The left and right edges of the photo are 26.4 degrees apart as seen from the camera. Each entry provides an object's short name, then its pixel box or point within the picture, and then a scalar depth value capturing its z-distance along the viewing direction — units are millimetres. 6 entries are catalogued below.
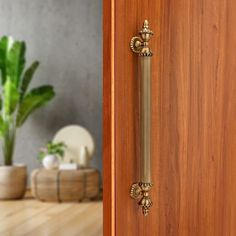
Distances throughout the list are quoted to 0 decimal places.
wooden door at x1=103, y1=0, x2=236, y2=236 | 1131
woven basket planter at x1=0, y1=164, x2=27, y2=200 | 4984
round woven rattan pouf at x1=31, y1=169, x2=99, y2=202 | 4688
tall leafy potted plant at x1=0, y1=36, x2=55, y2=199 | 4988
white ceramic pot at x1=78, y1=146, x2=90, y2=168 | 5055
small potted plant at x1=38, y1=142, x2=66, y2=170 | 4902
